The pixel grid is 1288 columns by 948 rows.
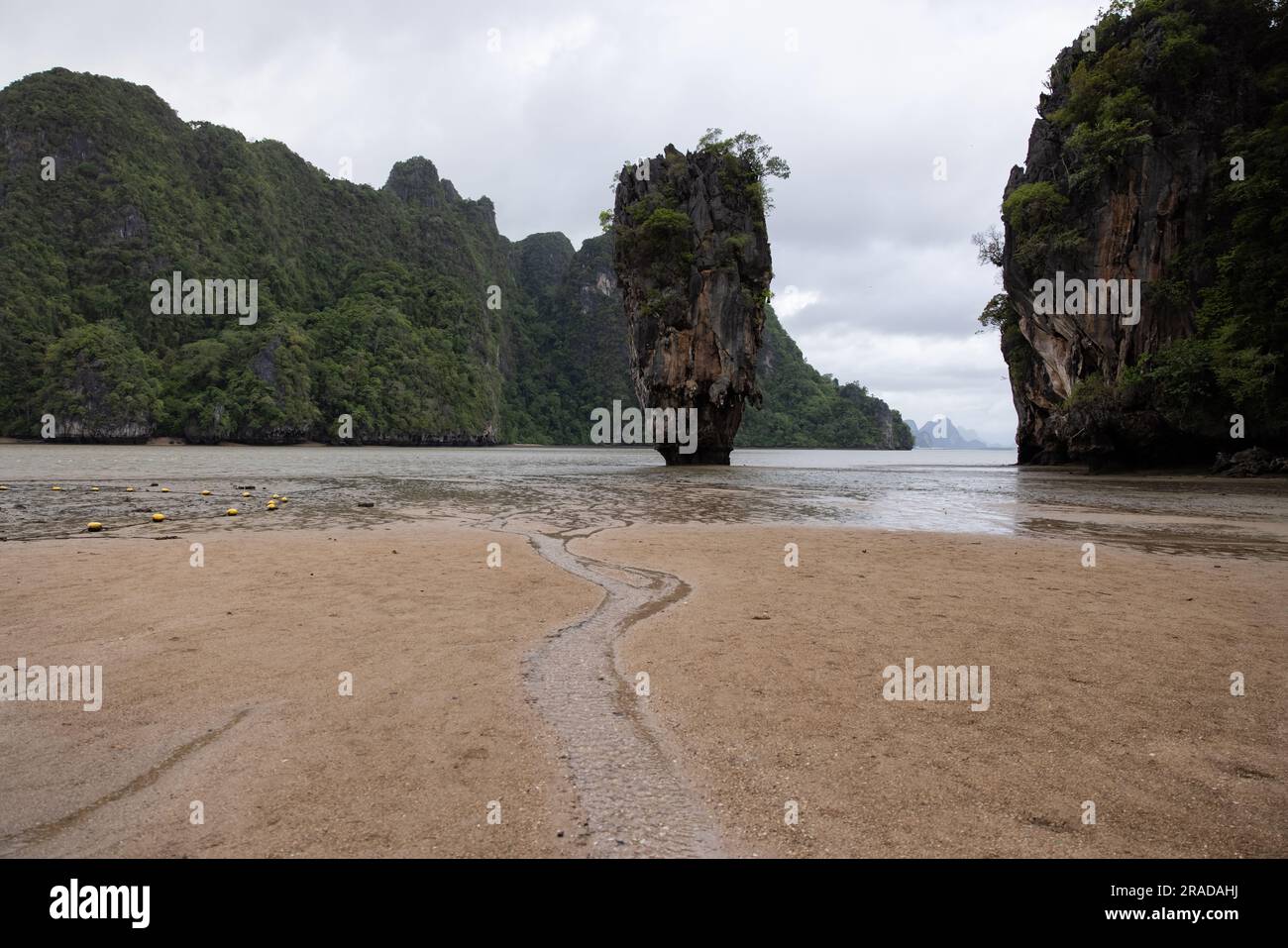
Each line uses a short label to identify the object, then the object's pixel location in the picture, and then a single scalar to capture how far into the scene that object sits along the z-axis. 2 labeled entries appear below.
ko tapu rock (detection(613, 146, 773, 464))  46.53
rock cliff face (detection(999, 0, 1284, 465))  28.95
